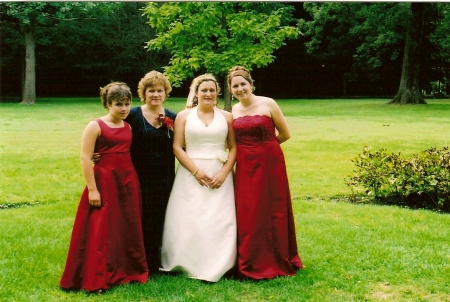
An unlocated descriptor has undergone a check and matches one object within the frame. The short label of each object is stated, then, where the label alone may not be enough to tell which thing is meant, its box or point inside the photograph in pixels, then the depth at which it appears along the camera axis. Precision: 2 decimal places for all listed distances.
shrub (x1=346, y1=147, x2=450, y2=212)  8.02
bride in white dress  5.04
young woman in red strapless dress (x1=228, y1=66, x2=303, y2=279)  5.06
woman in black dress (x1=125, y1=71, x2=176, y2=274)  4.99
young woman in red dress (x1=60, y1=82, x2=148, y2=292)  4.62
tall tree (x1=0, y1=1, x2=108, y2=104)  25.84
